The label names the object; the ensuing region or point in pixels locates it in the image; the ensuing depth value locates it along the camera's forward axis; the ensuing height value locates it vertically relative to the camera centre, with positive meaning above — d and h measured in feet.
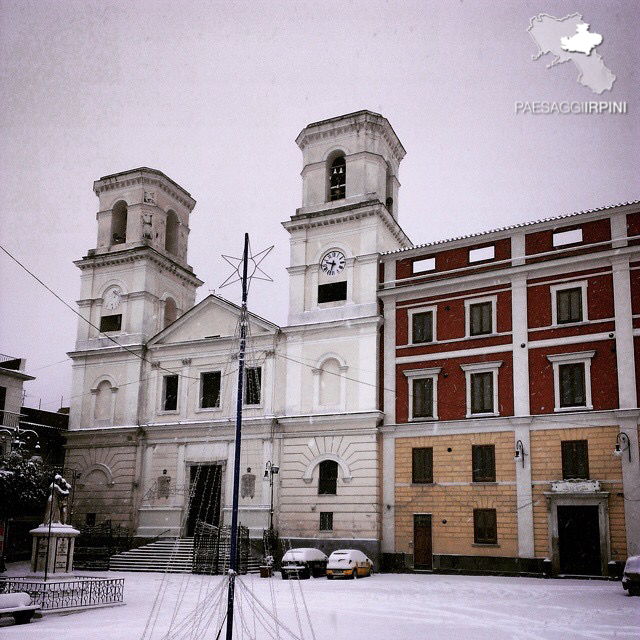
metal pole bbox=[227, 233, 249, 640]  44.83 +3.30
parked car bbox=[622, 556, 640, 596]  78.95 -7.62
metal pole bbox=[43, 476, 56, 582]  71.79 -4.94
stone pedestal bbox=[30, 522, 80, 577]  75.87 -5.95
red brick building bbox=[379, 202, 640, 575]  104.22 +13.76
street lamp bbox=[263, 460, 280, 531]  125.08 +2.96
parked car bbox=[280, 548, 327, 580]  102.27 -9.13
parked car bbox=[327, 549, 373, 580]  103.19 -9.13
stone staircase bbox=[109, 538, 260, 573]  117.39 -10.36
